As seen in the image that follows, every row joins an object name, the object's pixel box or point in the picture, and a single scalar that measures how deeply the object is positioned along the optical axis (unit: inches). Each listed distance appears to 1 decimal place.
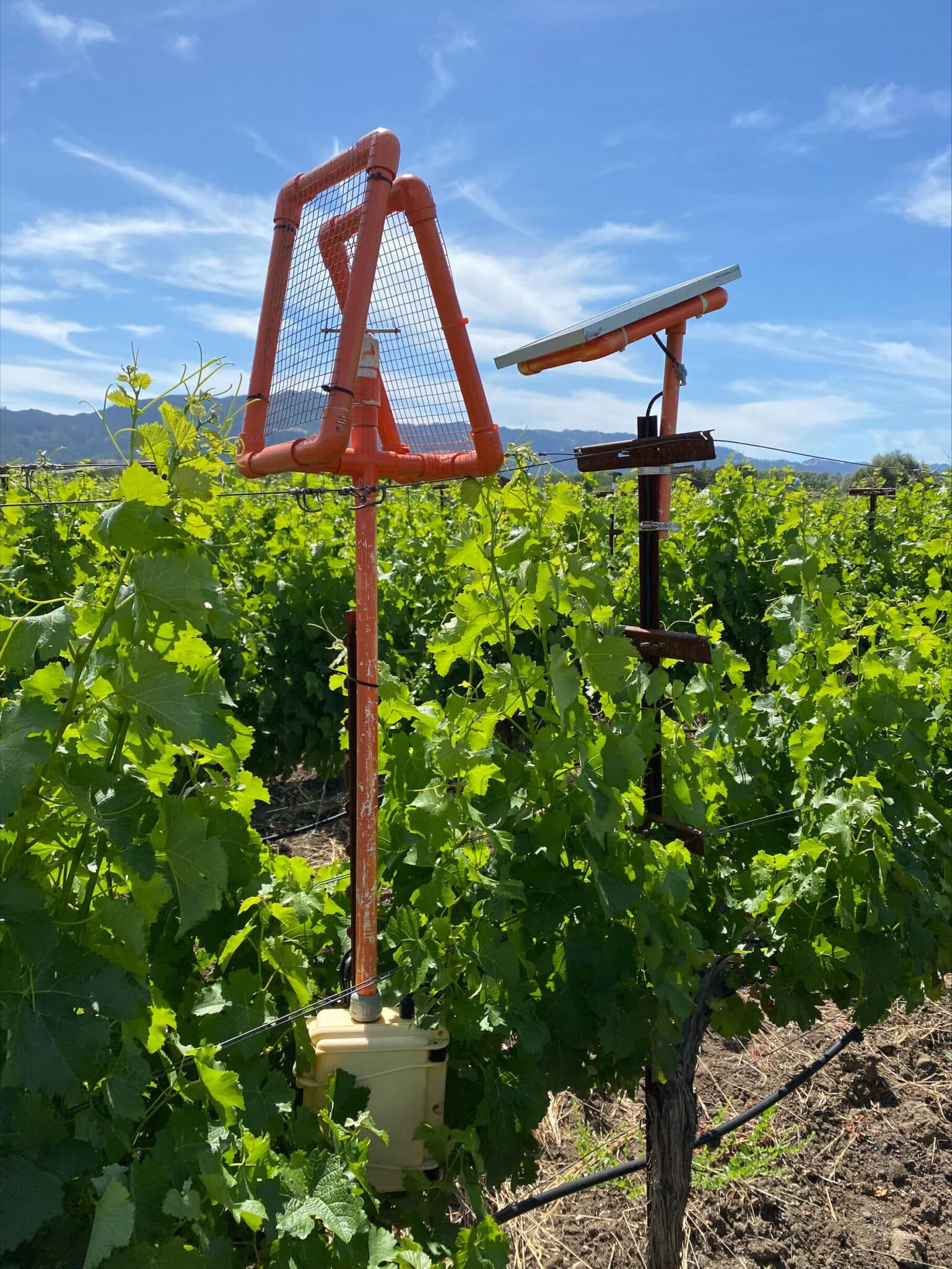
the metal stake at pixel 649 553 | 83.1
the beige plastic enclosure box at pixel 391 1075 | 69.4
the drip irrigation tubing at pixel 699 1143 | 97.0
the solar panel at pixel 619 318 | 74.7
